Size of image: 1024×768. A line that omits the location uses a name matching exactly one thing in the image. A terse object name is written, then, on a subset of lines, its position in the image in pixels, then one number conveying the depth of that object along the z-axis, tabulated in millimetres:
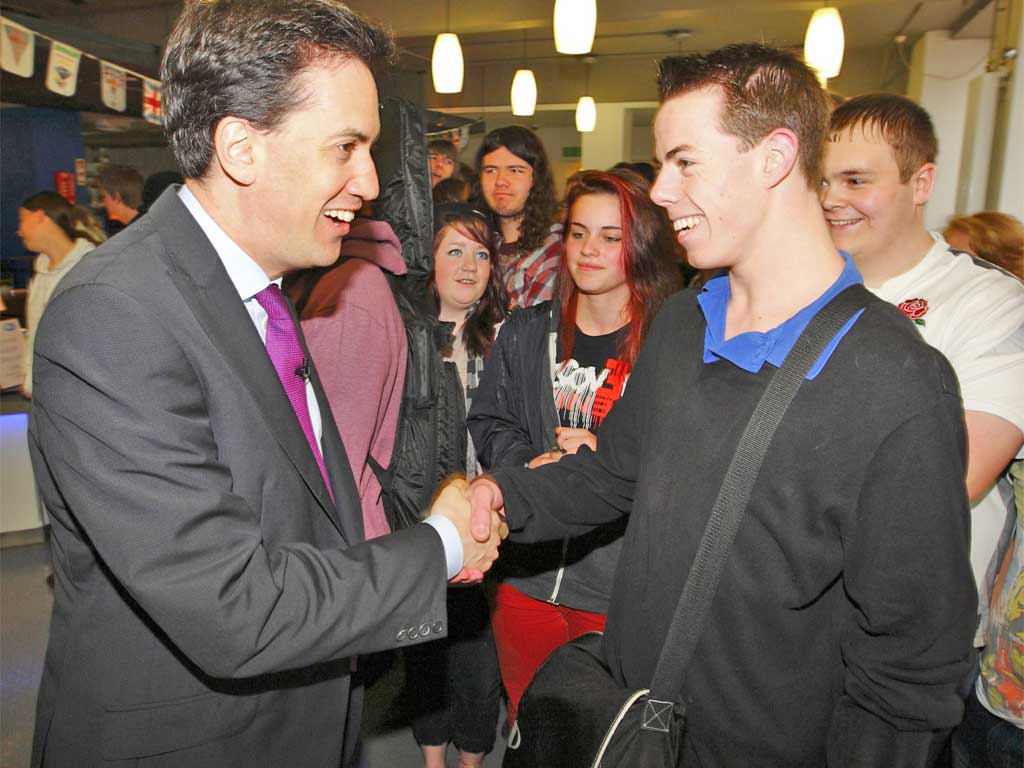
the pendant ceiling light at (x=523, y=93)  7891
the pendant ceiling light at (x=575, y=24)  5430
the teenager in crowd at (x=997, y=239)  2663
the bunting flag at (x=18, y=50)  4930
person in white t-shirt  1561
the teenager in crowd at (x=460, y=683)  2518
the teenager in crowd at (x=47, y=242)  4312
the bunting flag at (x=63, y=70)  5430
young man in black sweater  1111
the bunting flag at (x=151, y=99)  6586
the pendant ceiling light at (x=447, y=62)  6512
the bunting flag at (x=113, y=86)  6199
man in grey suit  1019
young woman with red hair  2215
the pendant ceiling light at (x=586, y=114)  9453
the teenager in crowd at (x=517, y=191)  3543
